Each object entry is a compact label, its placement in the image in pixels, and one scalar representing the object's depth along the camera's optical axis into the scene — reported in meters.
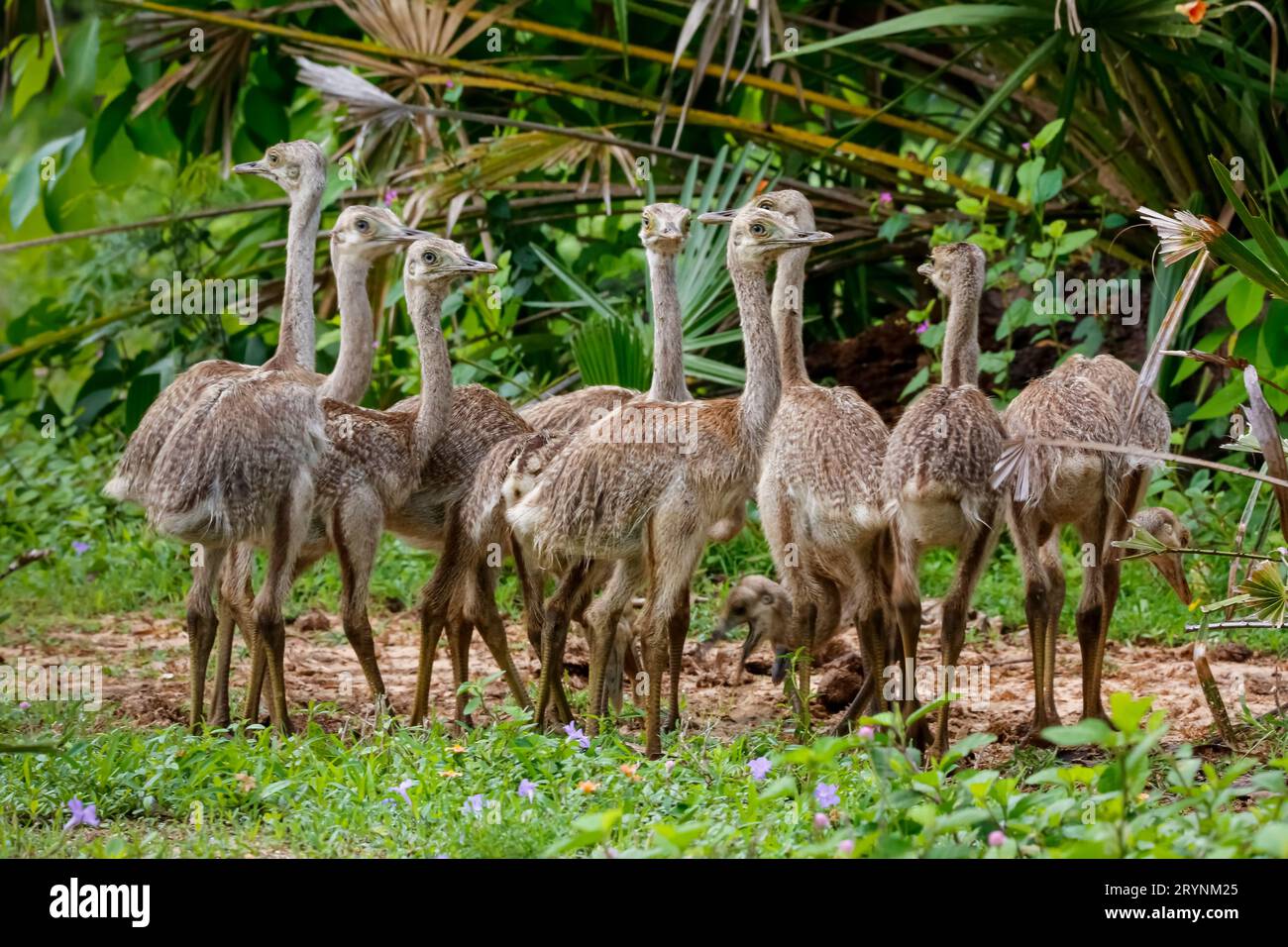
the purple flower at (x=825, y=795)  4.84
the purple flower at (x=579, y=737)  5.81
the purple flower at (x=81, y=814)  5.04
